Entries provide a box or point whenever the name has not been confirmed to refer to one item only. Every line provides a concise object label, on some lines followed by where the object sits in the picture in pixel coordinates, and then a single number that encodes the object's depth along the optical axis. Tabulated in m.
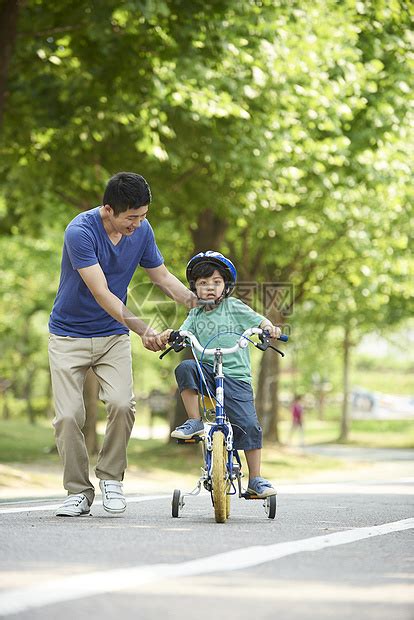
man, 15.51
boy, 15.69
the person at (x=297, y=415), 89.22
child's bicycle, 14.73
